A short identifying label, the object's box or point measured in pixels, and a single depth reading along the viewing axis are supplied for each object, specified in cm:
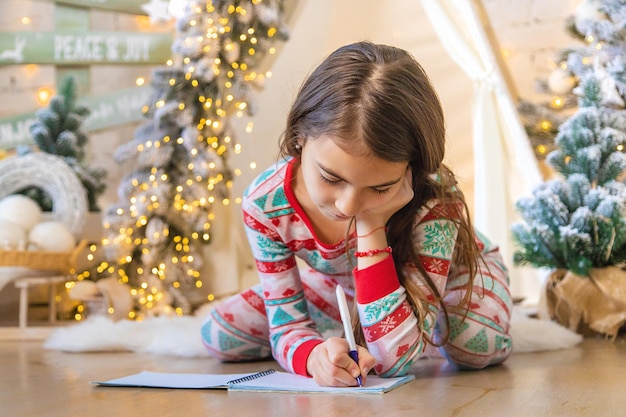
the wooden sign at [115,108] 281
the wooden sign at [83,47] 276
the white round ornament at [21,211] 229
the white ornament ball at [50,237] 228
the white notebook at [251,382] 106
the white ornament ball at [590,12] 224
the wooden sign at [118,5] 282
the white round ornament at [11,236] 224
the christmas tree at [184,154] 237
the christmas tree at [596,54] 206
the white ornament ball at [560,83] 250
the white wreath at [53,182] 242
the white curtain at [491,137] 262
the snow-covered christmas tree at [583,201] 186
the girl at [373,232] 101
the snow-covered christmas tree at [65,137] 251
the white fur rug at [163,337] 160
